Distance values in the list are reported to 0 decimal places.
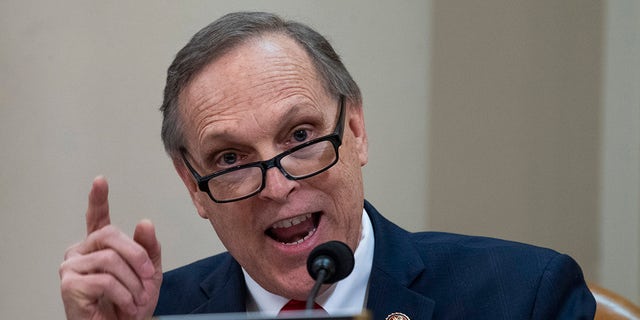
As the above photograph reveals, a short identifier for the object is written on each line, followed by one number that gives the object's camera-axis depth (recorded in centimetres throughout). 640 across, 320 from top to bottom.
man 490
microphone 412
